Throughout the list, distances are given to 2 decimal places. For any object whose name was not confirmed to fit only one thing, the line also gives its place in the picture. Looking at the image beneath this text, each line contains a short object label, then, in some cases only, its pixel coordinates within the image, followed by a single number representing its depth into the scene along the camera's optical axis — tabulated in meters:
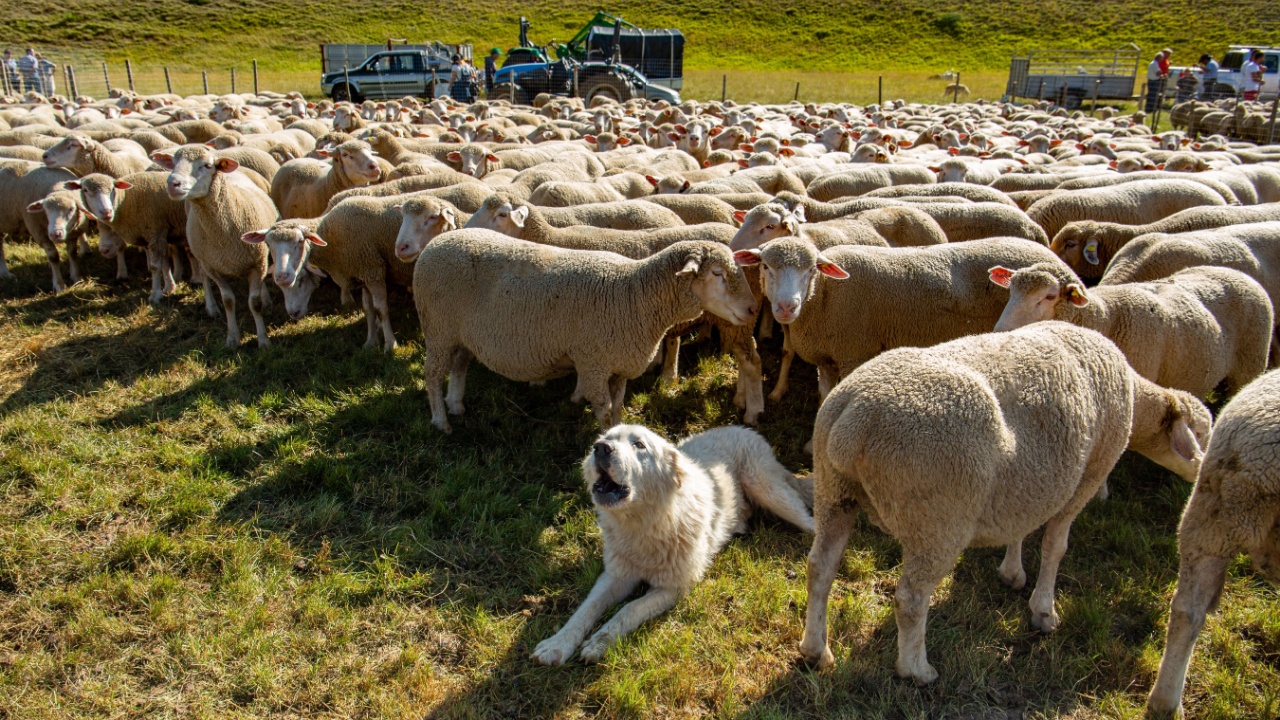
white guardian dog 3.84
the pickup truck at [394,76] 30.03
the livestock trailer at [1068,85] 32.25
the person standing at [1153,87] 28.28
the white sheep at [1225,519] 2.98
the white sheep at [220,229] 7.47
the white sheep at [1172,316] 4.84
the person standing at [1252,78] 27.00
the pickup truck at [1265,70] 28.94
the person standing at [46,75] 28.14
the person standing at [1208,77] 27.41
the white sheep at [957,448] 3.07
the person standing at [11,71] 27.38
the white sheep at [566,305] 5.34
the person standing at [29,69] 27.70
